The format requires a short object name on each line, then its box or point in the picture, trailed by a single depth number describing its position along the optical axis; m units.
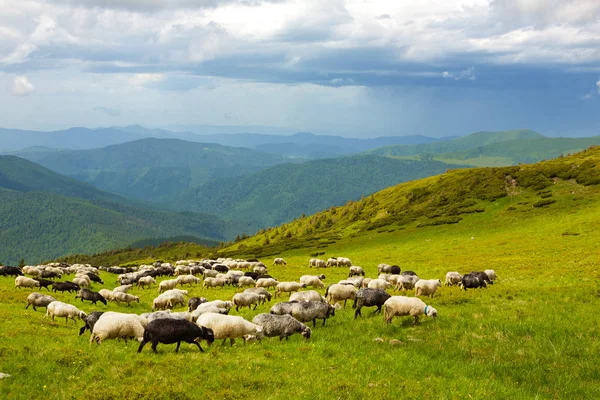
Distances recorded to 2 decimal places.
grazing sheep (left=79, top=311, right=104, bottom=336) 21.22
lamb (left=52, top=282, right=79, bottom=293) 38.59
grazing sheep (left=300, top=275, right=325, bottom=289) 38.16
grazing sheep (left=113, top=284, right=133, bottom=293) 39.05
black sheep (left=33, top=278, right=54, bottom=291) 40.47
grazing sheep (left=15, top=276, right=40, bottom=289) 39.22
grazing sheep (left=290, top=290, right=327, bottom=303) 25.80
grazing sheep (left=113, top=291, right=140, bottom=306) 35.48
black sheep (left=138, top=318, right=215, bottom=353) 16.47
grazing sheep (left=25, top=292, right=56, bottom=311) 28.14
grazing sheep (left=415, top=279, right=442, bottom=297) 28.02
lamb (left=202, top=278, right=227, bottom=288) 45.09
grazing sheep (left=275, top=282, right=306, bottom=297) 36.16
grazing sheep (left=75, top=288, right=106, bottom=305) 34.64
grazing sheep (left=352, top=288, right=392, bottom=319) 22.94
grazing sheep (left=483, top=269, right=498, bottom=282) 34.75
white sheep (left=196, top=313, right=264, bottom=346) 18.00
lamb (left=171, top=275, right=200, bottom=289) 48.01
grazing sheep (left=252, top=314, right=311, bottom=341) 19.14
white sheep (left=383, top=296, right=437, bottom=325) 20.50
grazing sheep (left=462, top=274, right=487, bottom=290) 31.14
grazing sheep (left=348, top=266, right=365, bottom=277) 48.91
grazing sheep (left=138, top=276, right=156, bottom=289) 49.91
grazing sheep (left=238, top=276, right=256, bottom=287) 43.94
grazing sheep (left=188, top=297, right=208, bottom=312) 28.64
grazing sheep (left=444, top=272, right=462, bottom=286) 35.50
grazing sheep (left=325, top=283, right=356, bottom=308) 27.25
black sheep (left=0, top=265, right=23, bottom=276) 47.28
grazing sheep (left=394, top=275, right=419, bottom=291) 32.66
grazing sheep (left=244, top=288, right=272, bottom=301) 31.77
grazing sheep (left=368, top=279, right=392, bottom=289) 32.81
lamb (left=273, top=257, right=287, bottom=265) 69.50
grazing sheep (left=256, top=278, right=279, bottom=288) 40.31
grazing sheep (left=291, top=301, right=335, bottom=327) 21.66
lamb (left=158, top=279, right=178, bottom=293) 45.08
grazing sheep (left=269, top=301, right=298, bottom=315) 21.81
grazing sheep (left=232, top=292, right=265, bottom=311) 29.02
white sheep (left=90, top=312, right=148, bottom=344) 17.91
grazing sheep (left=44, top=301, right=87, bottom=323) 25.36
